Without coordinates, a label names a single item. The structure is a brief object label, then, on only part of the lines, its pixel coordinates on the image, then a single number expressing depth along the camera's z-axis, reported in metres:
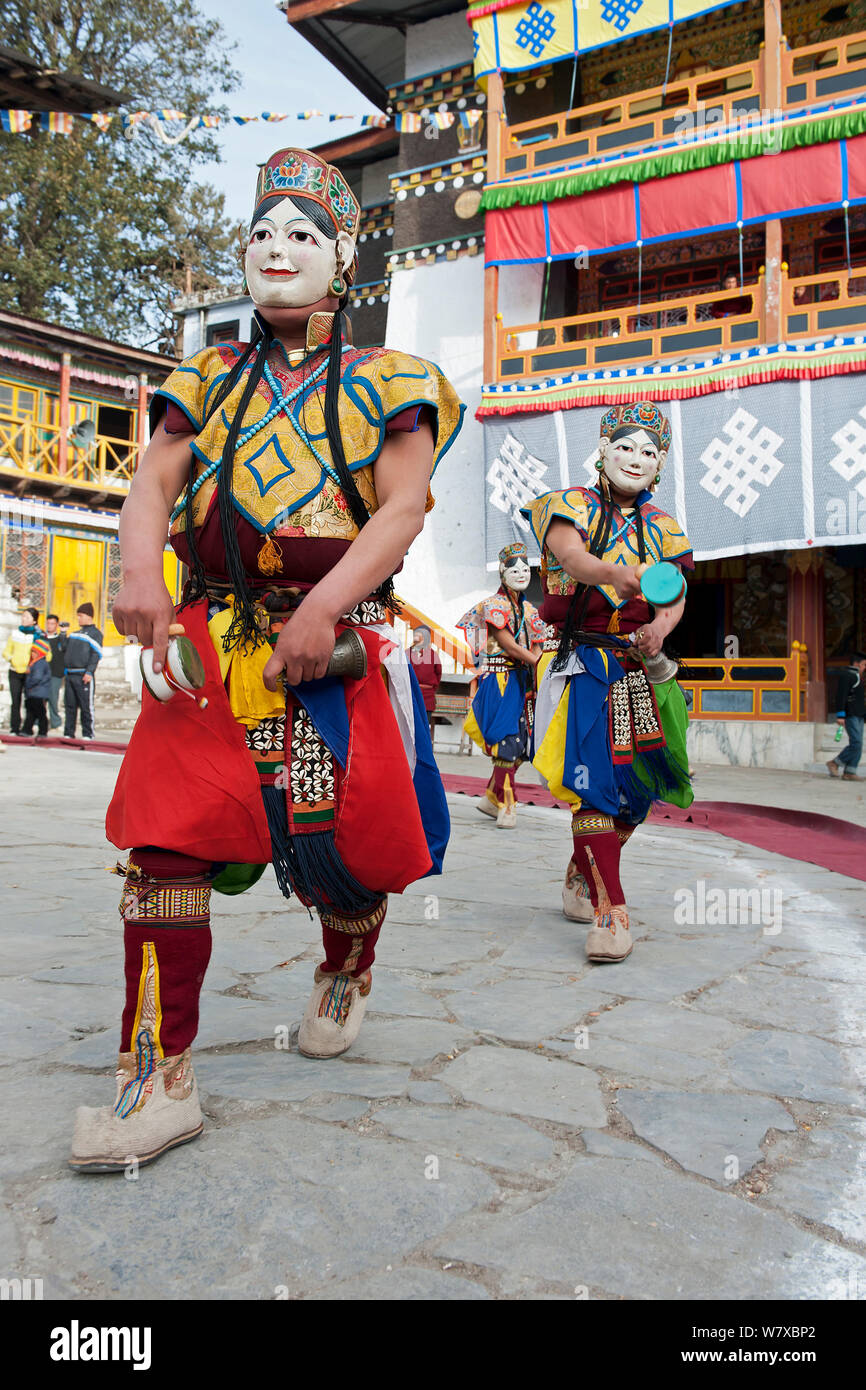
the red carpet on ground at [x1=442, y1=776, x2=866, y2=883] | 5.60
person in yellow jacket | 12.21
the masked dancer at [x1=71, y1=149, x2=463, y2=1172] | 1.77
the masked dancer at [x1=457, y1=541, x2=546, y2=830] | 6.45
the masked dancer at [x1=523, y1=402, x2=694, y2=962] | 3.40
